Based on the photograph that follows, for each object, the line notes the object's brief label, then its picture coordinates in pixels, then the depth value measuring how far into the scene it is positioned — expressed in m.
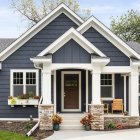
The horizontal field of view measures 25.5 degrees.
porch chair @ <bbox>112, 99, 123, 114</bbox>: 16.76
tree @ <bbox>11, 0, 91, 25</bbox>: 34.97
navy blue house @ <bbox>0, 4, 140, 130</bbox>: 16.15
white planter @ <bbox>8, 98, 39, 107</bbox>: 16.81
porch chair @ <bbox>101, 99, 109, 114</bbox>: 16.85
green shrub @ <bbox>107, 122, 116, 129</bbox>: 14.85
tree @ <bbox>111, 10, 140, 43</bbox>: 40.98
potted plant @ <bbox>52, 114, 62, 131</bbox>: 14.37
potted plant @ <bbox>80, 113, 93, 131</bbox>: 14.40
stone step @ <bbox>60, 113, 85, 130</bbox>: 14.80
